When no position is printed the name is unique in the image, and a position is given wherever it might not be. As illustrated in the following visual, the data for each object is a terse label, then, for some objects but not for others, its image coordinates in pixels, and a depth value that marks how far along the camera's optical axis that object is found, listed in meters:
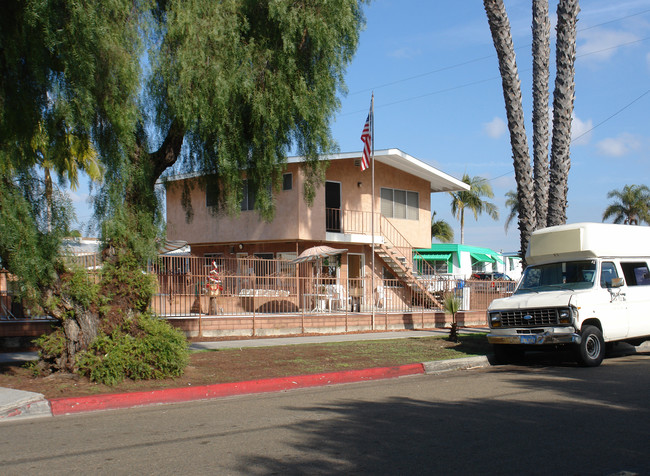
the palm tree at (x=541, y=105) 16.59
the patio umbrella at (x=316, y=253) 21.38
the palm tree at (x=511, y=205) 63.72
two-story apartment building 23.70
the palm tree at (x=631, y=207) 53.78
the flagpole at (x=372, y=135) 20.67
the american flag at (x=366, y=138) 20.92
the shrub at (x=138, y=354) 9.59
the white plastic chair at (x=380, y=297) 21.26
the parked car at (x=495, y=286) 23.44
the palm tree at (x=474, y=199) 56.09
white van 11.76
